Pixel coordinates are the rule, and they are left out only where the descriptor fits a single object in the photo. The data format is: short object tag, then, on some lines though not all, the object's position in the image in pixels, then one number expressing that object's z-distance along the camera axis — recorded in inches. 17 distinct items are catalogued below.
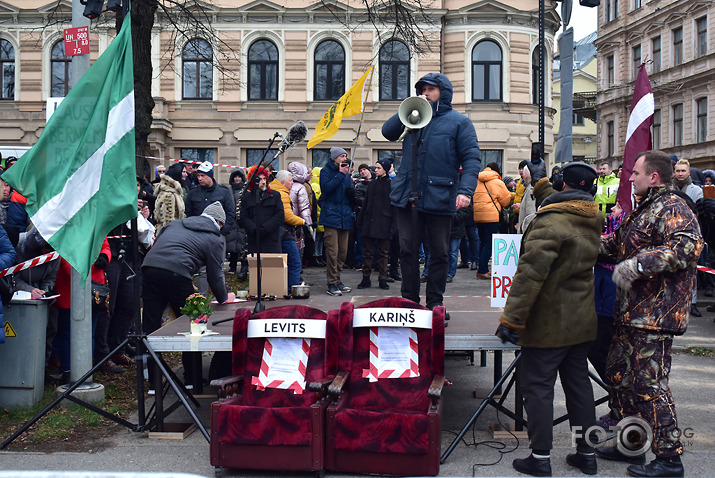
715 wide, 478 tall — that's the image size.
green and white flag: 235.5
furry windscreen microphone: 301.0
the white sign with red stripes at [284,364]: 209.0
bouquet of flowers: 237.1
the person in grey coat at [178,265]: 275.6
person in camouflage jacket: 196.2
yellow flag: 485.1
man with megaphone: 254.1
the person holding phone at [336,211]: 446.9
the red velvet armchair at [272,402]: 198.5
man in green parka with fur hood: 194.5
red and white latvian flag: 268.8
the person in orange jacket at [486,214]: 539.8
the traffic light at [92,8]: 307.0
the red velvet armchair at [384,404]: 196.1
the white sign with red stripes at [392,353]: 210.2
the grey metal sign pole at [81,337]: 260.2
